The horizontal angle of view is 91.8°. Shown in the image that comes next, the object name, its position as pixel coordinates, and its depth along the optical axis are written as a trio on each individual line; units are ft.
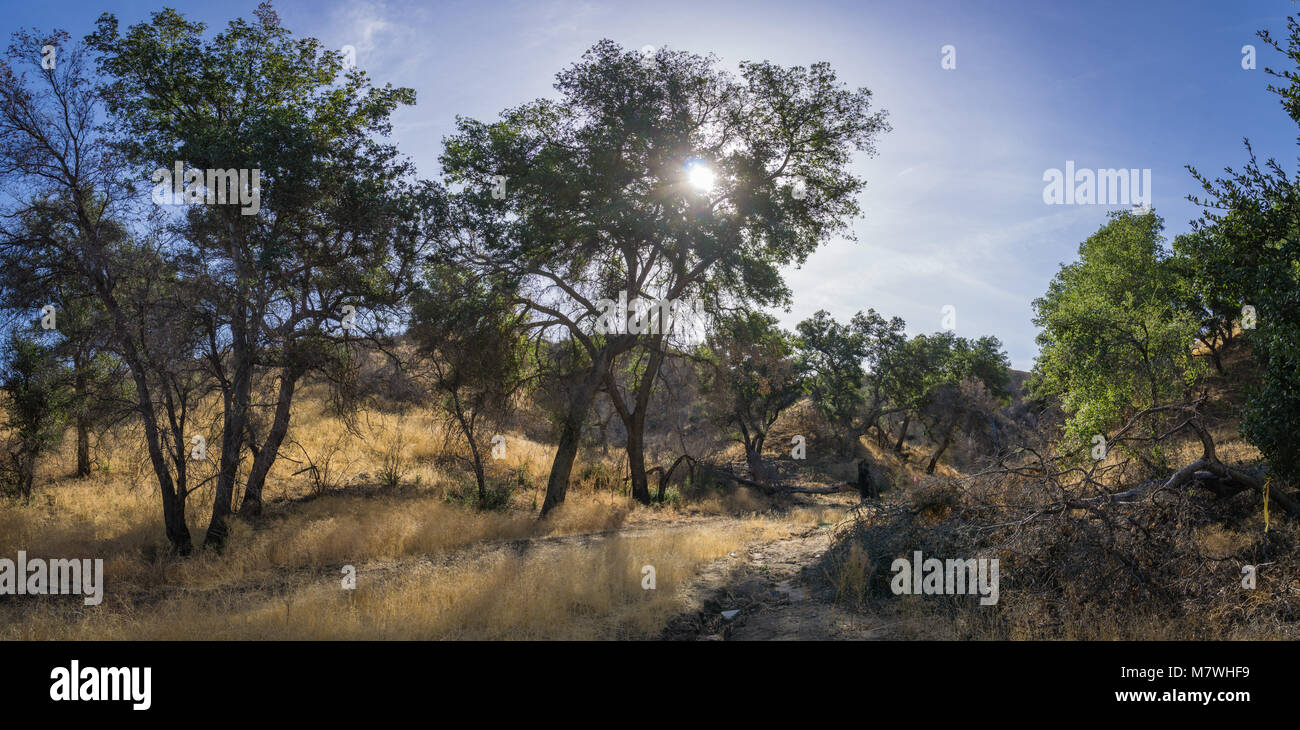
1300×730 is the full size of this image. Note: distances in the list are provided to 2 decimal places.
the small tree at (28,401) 60.29
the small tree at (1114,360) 64.28
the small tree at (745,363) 77.20
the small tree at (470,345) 62.18
